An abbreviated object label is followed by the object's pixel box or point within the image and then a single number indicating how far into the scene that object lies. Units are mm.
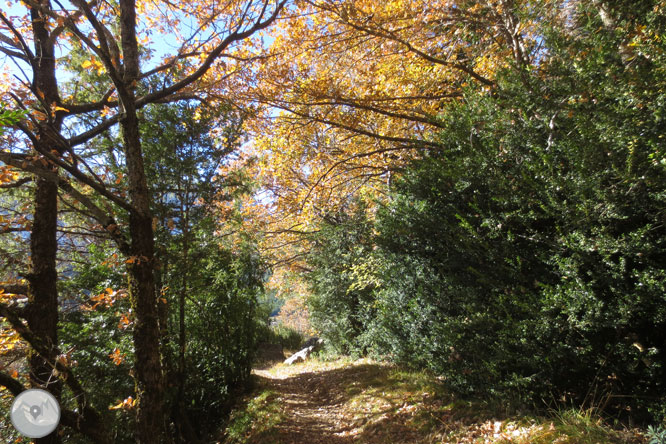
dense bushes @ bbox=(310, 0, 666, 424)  2604
